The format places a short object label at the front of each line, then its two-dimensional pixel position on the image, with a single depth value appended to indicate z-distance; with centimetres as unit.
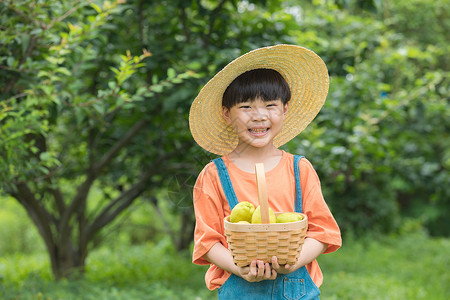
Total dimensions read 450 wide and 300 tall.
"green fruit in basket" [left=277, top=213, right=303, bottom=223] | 229
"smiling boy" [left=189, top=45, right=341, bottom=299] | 243
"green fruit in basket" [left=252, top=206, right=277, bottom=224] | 226
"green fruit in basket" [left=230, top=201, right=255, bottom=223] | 230
